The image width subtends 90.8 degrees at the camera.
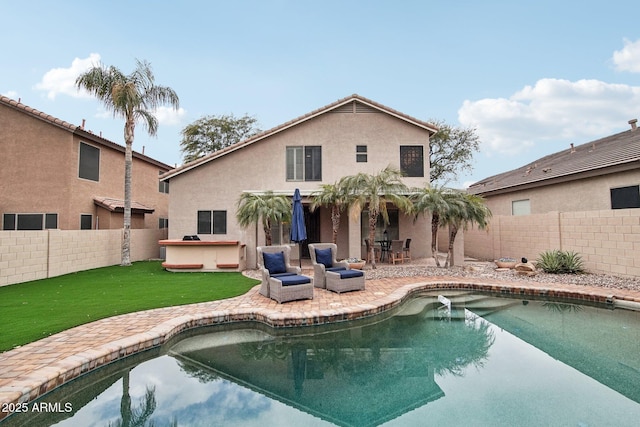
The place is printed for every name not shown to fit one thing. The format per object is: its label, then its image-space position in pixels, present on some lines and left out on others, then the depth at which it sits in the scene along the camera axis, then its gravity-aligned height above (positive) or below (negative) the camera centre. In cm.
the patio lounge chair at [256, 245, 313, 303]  861 -143
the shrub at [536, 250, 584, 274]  1208 -150
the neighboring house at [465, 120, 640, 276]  1104 +76
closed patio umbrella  1250 +21
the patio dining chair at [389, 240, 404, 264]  1569 -121
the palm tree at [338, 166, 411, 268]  1302 +146
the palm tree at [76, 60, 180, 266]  1517 +656
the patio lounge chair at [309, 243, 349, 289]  1048 -119
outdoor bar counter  1362 -123
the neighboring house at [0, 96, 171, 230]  1623 +309
